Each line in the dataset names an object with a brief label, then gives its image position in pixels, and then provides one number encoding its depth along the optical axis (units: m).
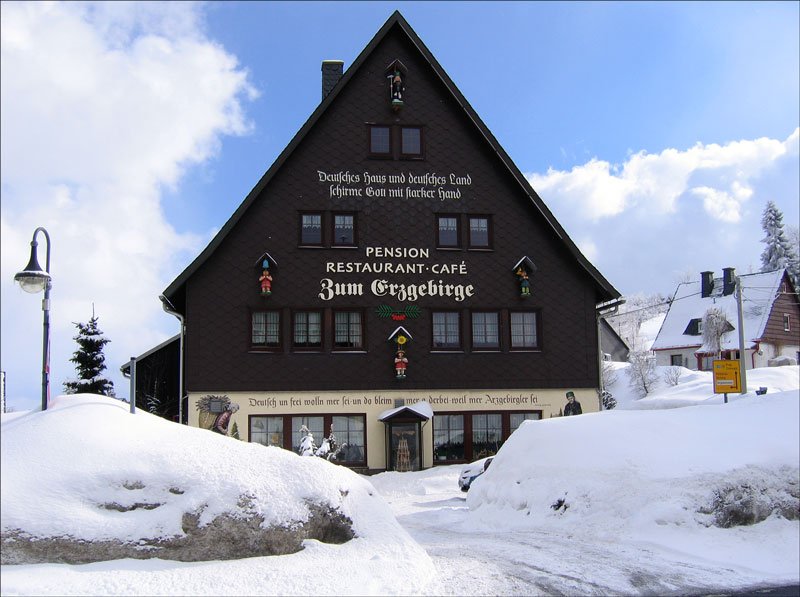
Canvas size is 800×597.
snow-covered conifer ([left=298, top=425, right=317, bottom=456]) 22.27
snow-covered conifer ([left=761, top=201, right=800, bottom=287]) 76.50
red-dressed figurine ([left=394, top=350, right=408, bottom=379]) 25.53
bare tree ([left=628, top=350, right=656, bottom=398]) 53.72
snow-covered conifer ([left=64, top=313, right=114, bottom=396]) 31.06
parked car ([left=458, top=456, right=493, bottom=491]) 20.25
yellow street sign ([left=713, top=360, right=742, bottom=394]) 19.13
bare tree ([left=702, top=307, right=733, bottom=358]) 59.16
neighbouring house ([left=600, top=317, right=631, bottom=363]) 57.83
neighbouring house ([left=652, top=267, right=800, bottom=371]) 59.03
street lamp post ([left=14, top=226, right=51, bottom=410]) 10.63
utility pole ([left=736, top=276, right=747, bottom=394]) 19.62
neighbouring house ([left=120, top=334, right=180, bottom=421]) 27.98
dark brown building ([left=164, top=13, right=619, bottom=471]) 25.20
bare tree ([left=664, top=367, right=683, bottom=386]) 52.44
